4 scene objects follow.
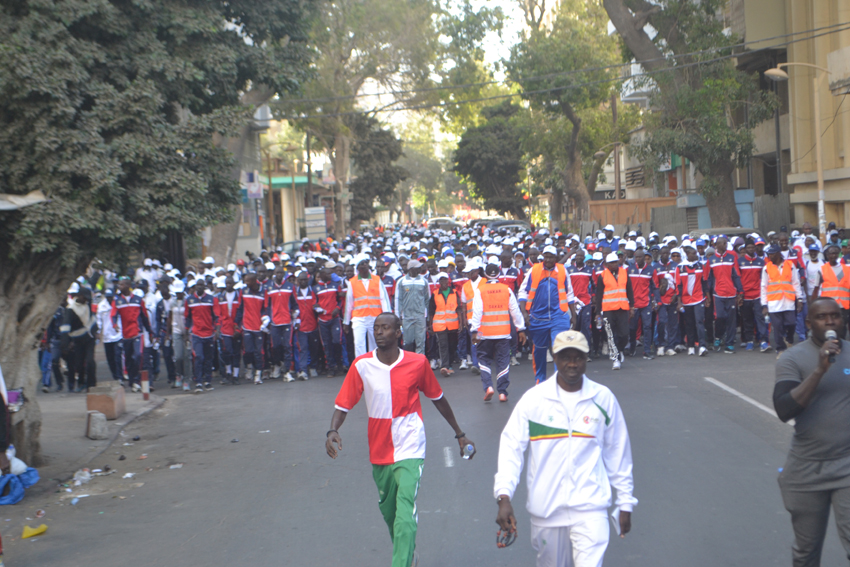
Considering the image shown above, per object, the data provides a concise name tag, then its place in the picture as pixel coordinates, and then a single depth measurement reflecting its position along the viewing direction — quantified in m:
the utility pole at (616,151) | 38.19
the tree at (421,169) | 112.94
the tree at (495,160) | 57.94
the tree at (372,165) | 57.72
